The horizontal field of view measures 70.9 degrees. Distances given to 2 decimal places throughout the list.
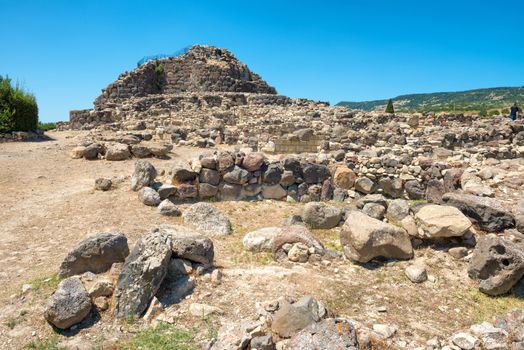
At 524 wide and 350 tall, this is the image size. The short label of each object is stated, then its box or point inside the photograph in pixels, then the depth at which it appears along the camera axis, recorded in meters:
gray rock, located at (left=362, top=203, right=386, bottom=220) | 7.38
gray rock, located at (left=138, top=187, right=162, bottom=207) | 8.56
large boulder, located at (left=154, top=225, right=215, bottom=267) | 5.38
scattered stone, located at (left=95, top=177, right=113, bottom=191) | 9.73
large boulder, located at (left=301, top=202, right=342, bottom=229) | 7.48
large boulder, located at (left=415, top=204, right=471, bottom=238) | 6.02
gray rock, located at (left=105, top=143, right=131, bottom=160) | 13.63
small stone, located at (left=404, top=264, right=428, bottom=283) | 5.42
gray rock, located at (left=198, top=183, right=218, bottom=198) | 9.20
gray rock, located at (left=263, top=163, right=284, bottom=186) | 9.29
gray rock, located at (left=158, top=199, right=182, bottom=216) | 8.08
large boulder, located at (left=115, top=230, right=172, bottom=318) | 4.58
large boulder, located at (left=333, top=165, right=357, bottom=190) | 9.54
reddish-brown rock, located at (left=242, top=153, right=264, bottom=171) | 9.19
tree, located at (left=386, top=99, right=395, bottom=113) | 36.07
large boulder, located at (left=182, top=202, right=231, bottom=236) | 7.34
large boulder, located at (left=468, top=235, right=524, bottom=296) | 5.04
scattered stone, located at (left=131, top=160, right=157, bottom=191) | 9.25
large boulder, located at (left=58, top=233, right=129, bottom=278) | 5.32
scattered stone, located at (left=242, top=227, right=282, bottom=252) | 6.43
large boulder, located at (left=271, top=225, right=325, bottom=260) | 6.09
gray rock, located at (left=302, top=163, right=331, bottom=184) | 9.44
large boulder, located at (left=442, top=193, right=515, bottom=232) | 6.41
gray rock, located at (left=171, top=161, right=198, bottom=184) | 9.11
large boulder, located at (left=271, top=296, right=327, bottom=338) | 4.00
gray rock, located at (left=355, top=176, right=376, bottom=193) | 9.41
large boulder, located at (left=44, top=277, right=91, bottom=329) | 4.32
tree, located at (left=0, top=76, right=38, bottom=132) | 19.09
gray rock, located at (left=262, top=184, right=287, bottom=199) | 9.40
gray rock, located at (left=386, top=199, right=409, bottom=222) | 7.23
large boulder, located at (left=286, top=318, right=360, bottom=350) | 3.52
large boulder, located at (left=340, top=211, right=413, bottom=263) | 5.77
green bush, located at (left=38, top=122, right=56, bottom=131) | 30.60
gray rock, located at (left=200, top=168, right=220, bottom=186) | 9.18
